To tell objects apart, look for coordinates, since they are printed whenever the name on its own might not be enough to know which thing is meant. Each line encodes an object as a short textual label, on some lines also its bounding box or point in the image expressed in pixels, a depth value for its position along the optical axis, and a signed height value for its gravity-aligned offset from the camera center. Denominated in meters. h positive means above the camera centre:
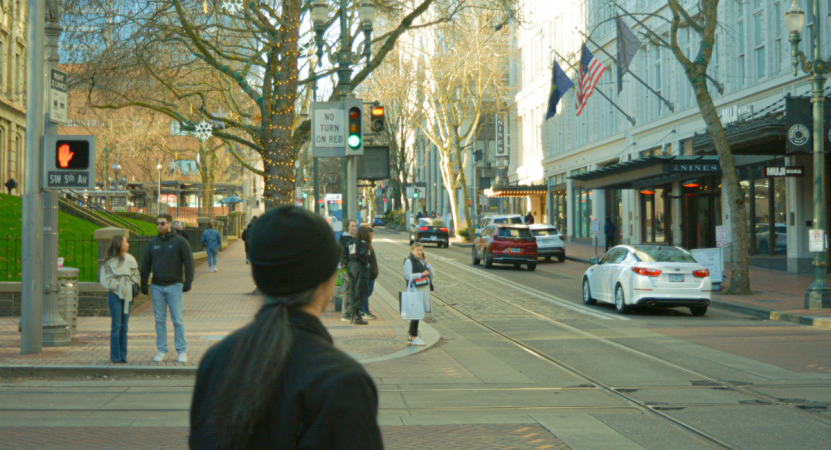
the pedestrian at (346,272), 15.34 -0.71
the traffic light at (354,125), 15.00 +2.03
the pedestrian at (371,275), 14.82 -0.73
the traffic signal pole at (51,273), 11.39 -0.51
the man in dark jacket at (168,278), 10.42 -0.53
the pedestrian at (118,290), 10.27 -0.68
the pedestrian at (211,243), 27.84 -0.23
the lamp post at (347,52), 15.66 +3.69
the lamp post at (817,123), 16.70 +2.33
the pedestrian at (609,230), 37.48 +0.21
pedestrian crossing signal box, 11.04 +1.01
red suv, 29.44 -0.40
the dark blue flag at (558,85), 35.09 +6.51
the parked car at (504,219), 40.12 +0.80
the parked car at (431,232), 44.03 +0.18
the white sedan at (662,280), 16.42 -0.92
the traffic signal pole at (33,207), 10.82 +0.41
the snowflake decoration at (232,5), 19.08 +5.55
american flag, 31.27 +6.23
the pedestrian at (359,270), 14.66 -0.62
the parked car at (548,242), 34.03 -0.30
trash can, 12.31 -0.89
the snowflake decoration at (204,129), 22.56 +3.13
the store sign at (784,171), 19.66 +1.52
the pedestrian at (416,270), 12.50 -0.54
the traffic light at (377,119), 15.18 +2.19
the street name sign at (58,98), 11.40 +1.97
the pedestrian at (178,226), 21.86 +0.27
